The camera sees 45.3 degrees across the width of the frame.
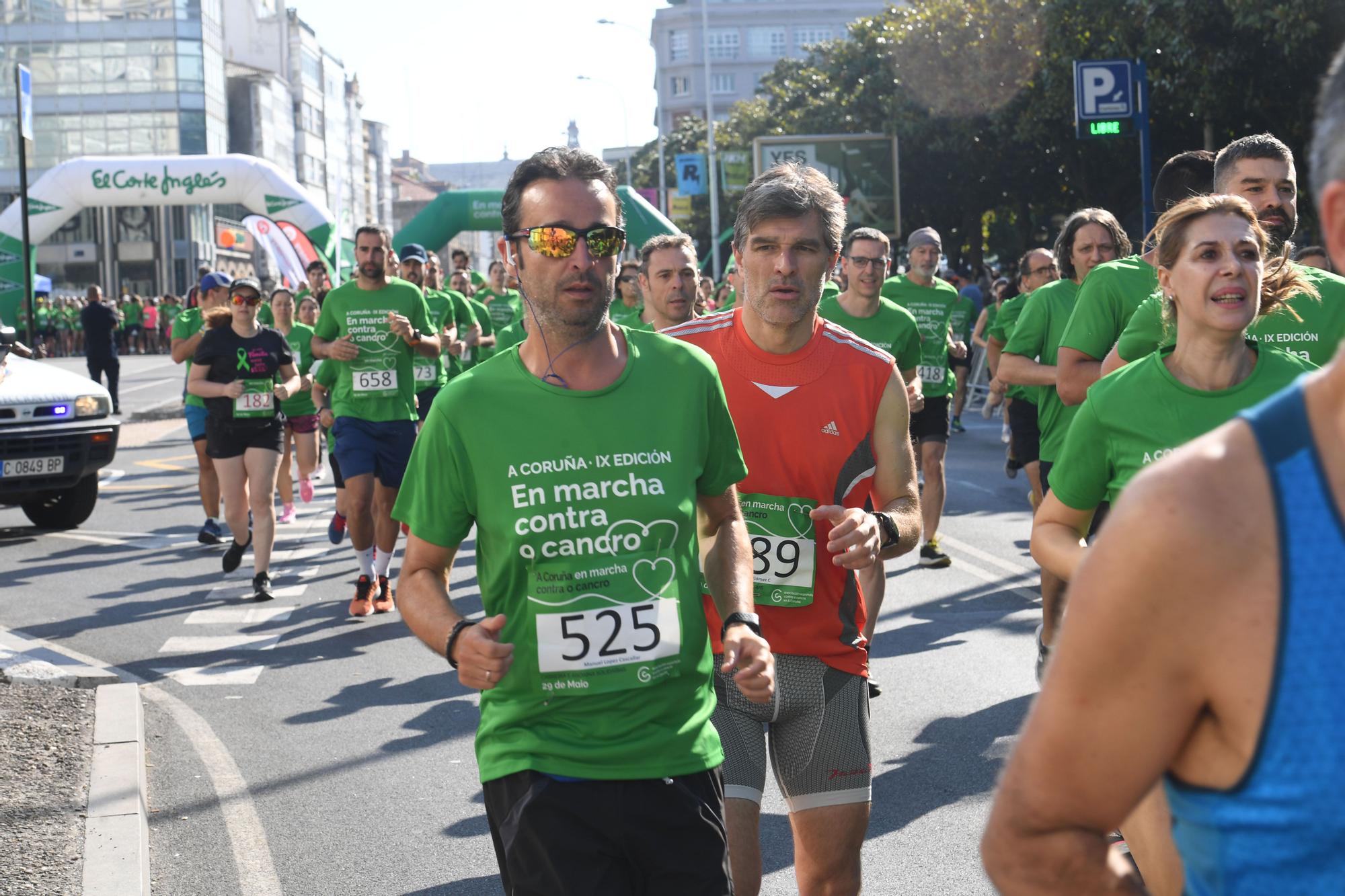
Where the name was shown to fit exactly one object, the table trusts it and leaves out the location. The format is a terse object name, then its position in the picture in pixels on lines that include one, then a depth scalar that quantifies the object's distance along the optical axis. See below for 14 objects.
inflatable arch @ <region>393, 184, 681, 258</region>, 32.97
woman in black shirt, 9.95
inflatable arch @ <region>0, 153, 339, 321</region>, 28.08
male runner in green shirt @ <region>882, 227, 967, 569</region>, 10.39
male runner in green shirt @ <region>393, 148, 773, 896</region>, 2.94
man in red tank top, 3.73
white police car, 12.76
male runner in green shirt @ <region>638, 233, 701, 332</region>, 8.00
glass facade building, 76.00
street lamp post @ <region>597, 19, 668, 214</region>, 74.34
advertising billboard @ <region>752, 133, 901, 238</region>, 35.84
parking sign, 14.62
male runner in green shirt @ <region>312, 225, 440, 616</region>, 9.59
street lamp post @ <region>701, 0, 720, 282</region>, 42.78
